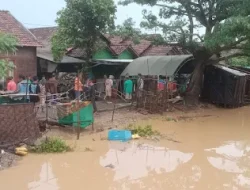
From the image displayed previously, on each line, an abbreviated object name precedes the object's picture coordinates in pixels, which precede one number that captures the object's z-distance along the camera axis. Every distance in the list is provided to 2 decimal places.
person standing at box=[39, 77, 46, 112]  12.06
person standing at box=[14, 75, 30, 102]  12.69
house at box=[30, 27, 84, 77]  20.86
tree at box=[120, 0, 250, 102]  14.42
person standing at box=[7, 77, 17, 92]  12.63
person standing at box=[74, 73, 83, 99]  14.27
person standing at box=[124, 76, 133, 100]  18.03
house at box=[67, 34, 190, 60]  21.91
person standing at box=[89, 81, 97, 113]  14.00
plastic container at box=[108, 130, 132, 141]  10.78
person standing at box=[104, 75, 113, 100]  18.20
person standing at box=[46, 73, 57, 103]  15.69
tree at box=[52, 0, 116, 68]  17.84
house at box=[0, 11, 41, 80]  18.61
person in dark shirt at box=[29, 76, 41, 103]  13.68
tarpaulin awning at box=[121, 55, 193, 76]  19.08
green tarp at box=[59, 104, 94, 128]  11.05
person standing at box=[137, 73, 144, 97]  15.62
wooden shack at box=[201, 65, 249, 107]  18.41
